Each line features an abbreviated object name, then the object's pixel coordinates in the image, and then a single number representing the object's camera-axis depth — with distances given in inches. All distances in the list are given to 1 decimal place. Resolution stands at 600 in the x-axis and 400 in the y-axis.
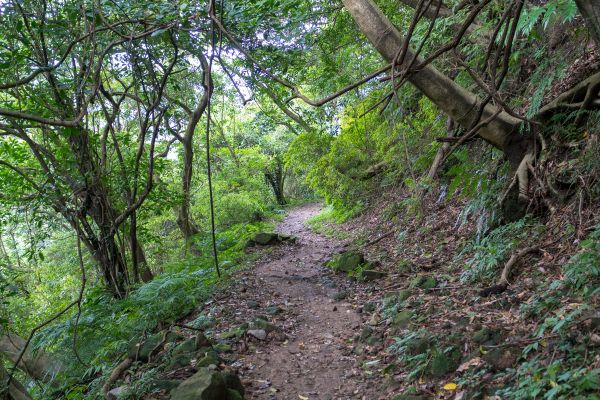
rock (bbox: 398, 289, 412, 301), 202.2
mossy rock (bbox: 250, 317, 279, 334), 209.0
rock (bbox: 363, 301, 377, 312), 215.2
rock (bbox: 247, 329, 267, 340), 201.8
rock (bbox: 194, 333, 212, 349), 187.2
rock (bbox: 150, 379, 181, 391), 154.6
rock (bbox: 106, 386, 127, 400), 155.5
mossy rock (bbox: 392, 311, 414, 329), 177.0
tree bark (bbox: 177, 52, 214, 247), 398.9
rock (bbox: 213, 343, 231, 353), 191.0
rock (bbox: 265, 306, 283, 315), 235.6
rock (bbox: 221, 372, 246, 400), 151.4
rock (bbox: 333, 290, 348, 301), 249.6
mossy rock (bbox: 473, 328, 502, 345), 131.2
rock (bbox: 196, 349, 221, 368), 168.1
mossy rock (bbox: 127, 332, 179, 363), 192.4
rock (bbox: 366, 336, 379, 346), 178.4
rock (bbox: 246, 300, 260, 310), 248.4
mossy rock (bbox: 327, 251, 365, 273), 287.4
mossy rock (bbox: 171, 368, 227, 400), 135.0
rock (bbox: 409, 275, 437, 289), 202.8
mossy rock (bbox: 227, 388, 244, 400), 145.7
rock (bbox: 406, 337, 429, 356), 149.0
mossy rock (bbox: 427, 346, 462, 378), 132.6
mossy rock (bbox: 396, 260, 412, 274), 242.2
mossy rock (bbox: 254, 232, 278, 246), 439.8
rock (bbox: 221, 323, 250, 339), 203.2
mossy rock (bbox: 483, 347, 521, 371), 118.2
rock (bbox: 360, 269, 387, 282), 256.6
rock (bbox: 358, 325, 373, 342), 185.0
